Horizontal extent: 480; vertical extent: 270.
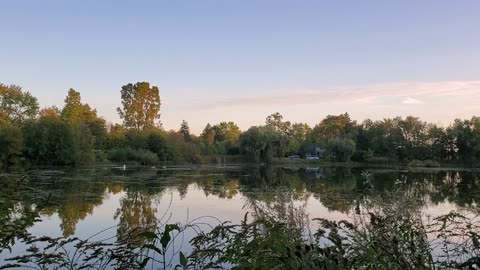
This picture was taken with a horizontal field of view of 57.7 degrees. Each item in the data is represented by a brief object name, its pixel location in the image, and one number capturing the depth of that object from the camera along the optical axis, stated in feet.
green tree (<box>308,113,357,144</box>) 289.68
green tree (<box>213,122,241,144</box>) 297.74
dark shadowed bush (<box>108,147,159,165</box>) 166.91
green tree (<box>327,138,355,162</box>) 210.18
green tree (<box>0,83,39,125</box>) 159.63
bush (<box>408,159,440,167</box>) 196.13
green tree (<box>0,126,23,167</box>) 131.75
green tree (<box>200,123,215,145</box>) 282.56
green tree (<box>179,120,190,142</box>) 280.04
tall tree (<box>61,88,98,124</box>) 179.32
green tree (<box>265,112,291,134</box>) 308.81
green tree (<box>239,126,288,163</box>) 188.24
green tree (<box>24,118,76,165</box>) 144.56
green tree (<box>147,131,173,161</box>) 179.32
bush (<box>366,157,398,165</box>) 217.56
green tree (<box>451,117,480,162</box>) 217.77
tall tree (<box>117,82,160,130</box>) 220.84
